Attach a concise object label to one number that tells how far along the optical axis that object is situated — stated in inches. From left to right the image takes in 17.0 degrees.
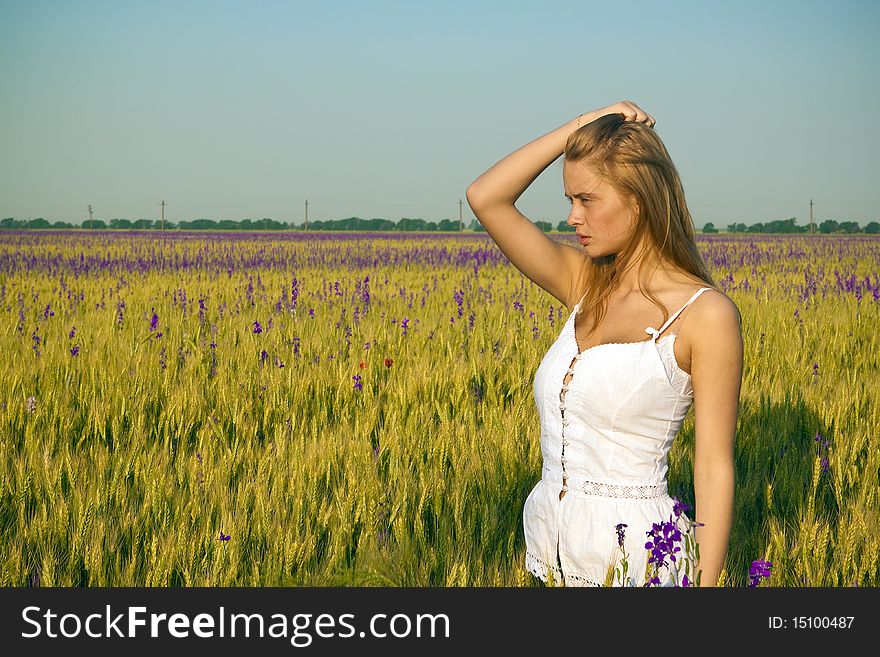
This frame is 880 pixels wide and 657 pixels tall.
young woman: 195.7
